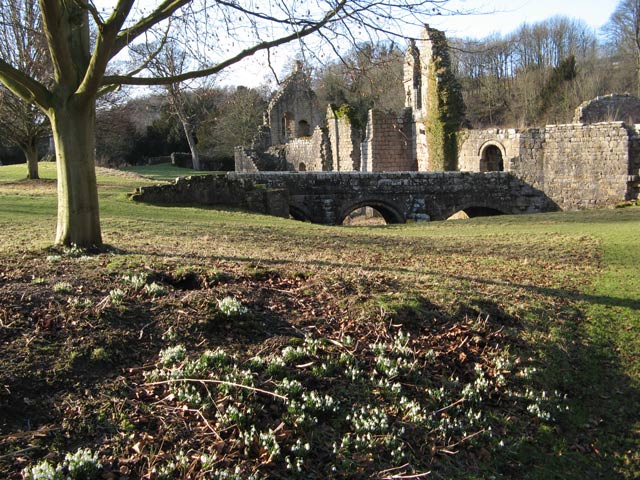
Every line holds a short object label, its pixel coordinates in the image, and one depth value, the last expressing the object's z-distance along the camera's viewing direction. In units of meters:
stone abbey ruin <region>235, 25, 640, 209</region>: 22.77
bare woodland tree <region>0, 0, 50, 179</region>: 18.55
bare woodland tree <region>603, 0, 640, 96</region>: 45.00
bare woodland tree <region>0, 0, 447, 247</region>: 7.03
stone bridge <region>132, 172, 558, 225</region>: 18.61
